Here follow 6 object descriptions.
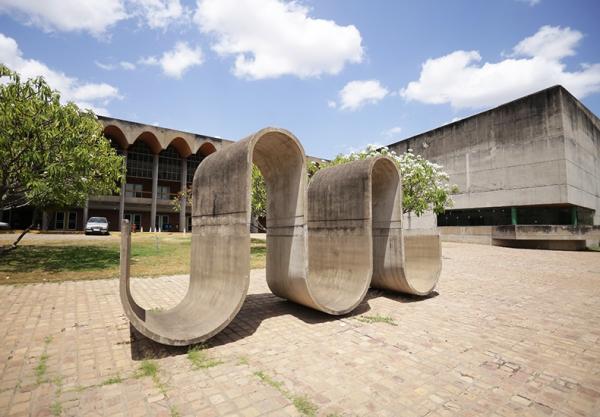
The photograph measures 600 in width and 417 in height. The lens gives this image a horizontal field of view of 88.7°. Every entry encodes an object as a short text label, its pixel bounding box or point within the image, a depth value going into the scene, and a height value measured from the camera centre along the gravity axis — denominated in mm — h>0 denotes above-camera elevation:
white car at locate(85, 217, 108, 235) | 29438 -599
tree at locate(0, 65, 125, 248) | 10570 +2646
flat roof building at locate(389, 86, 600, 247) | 25984 +4949
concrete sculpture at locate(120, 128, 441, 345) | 4746 -358
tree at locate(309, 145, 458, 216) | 17797 +2105
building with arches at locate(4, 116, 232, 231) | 37688 +5630
